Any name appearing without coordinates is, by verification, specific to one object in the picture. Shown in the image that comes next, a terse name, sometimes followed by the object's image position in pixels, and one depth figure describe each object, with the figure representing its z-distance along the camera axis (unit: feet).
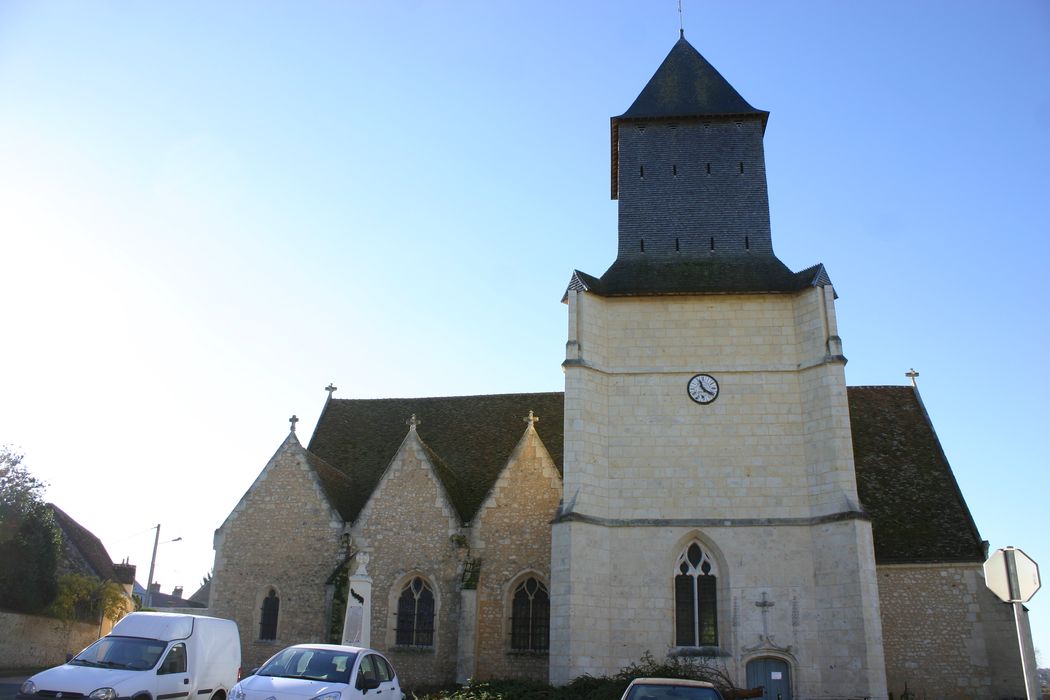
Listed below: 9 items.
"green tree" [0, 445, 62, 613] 78.95
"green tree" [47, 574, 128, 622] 82.53
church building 50.62
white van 31.27
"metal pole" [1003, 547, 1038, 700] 18.89
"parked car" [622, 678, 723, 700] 29.89
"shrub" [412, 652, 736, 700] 44.01
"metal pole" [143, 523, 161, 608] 85.35
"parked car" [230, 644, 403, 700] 29.07
